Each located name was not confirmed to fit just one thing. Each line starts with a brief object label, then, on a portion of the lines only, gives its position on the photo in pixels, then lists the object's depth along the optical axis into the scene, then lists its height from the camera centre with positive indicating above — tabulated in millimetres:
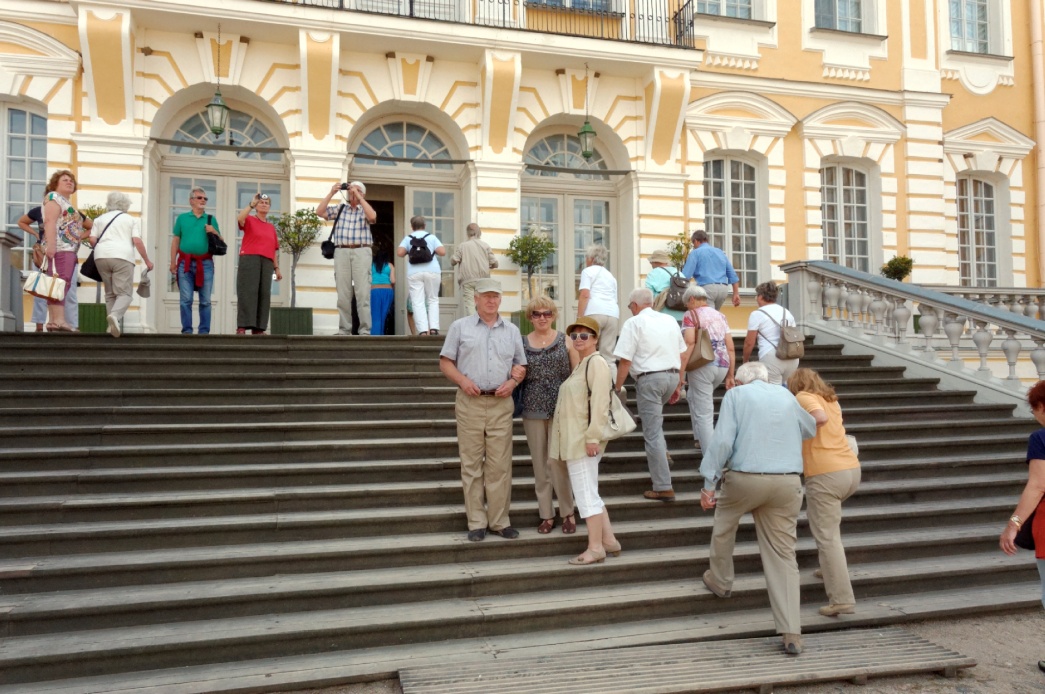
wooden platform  4355 -1727
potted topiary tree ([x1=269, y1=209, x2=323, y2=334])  11266 +1974
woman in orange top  5254 -766
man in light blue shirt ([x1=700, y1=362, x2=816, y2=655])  4809 -625
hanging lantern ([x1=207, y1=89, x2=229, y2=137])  11403 +3805
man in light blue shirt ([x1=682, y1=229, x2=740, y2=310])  9734 +1275
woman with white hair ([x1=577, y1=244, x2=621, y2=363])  8398 +787
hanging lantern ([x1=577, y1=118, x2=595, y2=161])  13109 +3955
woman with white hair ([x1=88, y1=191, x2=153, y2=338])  8797 +1411
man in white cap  5840 -264
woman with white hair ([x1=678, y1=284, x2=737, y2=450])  7121 +80
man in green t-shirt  9758 +1502
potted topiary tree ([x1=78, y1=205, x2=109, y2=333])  10227 +776
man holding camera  10203 +1623
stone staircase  4742 -1226
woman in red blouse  9609 +1390
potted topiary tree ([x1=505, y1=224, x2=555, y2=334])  12758 +1990
